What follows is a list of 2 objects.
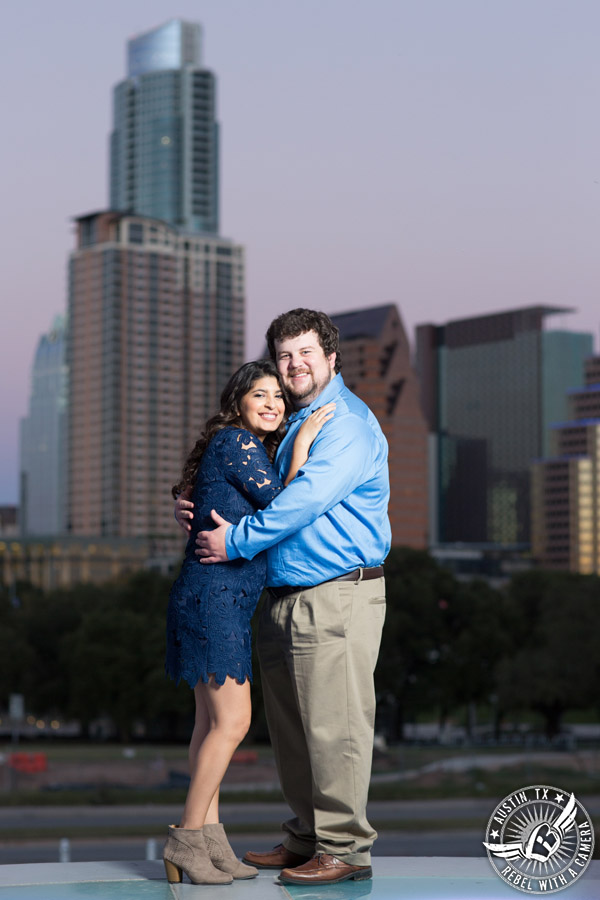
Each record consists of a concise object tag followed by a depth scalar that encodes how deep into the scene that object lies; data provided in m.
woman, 5.48
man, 5.50
